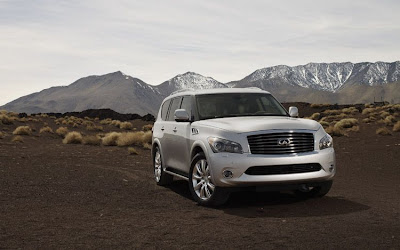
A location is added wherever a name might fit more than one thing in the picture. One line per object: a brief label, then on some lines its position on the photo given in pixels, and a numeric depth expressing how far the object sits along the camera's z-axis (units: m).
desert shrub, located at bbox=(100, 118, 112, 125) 61.73
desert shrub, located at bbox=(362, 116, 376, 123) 38.76
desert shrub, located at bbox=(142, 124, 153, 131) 50.97
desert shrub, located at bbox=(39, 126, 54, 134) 38.05
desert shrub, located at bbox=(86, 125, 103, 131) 47.99
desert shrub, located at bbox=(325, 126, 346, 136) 29.08
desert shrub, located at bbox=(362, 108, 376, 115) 50.12
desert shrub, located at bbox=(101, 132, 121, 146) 28.08
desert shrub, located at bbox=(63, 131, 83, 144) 29.59
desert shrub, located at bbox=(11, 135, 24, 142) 28.78
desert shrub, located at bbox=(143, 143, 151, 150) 25.52
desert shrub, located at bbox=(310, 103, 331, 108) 71.97
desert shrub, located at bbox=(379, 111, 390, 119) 42.74
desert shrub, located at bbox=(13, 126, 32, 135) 34.72
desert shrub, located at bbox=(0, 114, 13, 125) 43.62
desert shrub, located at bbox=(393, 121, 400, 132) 29.53
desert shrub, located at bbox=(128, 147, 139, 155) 22.34
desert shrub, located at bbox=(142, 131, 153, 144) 27.28
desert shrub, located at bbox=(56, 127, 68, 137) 37.66
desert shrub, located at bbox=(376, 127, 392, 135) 28.22
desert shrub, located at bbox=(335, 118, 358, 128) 34.56
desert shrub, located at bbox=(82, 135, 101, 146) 28.73
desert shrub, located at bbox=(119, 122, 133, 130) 52.89
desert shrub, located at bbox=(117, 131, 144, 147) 27.21
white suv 8.38
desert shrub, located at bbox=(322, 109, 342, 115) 57.38
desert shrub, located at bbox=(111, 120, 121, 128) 55.83
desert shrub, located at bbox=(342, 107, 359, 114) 55.21
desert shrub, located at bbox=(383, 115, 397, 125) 34.97
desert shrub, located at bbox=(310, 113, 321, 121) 56.73
